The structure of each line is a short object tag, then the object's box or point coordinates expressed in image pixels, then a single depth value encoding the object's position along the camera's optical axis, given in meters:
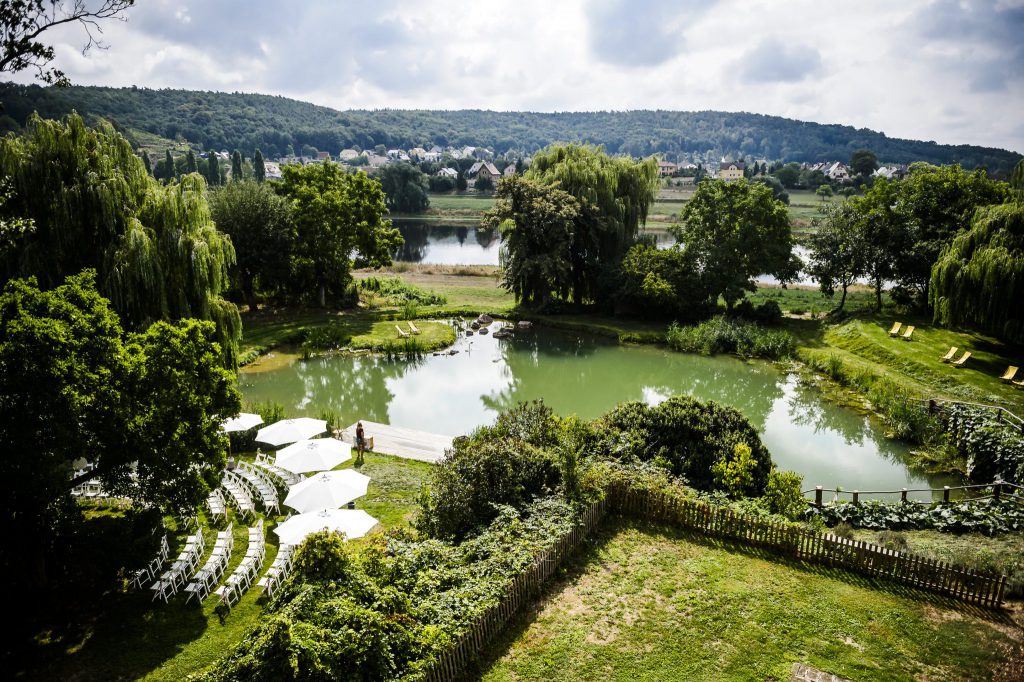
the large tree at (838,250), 33.28
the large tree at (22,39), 9.80
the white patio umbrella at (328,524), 12.32
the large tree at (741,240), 33.47
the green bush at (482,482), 12.27
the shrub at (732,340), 29.73
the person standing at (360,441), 18.67
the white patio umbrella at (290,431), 17.69
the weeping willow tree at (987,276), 23.95
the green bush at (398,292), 41.25
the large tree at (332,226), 36.62
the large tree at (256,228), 35.19
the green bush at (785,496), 13.90
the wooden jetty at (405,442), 19.52
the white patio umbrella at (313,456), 15.74
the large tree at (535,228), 35.28
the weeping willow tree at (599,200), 37.38
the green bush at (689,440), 15.41
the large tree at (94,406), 9.59
